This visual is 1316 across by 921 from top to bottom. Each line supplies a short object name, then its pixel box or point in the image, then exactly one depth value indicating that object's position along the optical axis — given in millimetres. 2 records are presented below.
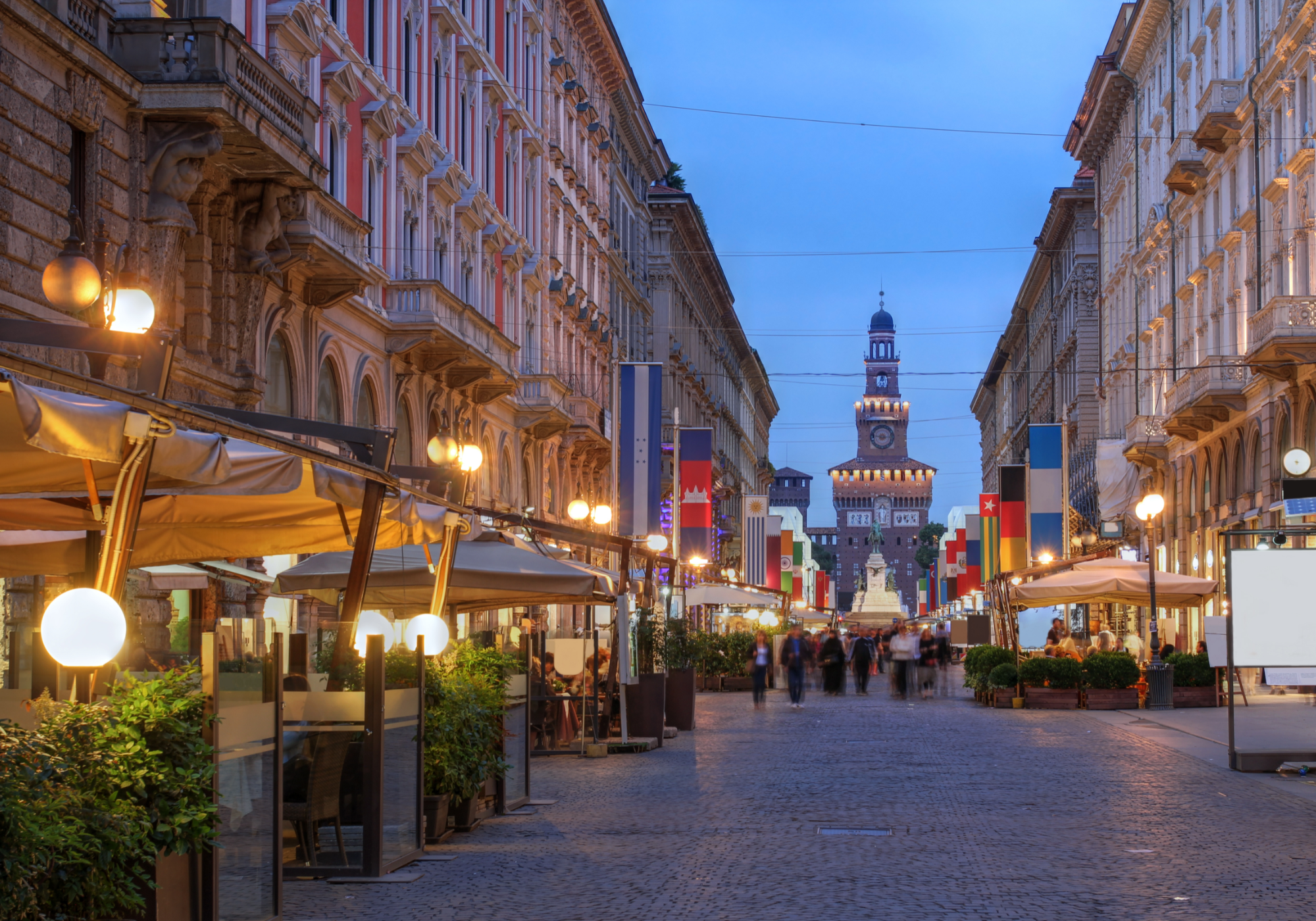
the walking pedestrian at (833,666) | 44562
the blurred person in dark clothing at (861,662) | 46281
